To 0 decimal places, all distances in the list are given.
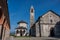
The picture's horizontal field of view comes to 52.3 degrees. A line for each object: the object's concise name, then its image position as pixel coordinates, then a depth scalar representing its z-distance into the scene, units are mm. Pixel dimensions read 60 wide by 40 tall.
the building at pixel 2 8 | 3466
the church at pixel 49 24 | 16376
